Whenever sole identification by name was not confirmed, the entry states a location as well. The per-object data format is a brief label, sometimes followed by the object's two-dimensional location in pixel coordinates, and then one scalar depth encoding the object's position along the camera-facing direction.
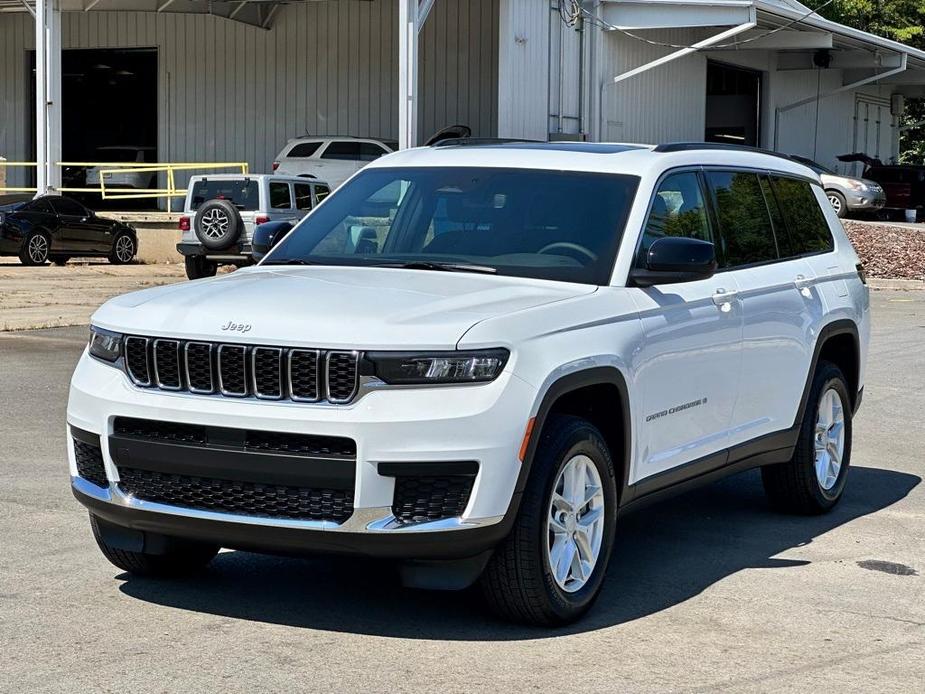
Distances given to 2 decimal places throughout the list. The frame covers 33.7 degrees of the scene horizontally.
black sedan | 26.81
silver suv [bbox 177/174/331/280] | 23.64
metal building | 32.28
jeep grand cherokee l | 5.15
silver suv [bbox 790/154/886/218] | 40.19
